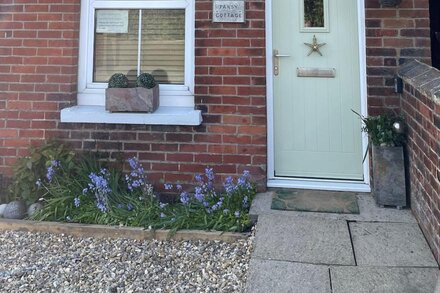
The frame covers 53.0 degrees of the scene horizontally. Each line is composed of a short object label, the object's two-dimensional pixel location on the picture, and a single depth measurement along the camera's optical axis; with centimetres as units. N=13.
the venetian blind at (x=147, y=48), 461
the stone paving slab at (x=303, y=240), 310
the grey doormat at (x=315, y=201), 387
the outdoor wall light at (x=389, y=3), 405
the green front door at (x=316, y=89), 440
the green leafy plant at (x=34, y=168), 427
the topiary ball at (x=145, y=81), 430
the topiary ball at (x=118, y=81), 432
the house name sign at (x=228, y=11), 430
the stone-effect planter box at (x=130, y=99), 427
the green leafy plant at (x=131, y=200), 373
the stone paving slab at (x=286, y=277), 275
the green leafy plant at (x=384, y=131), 386
